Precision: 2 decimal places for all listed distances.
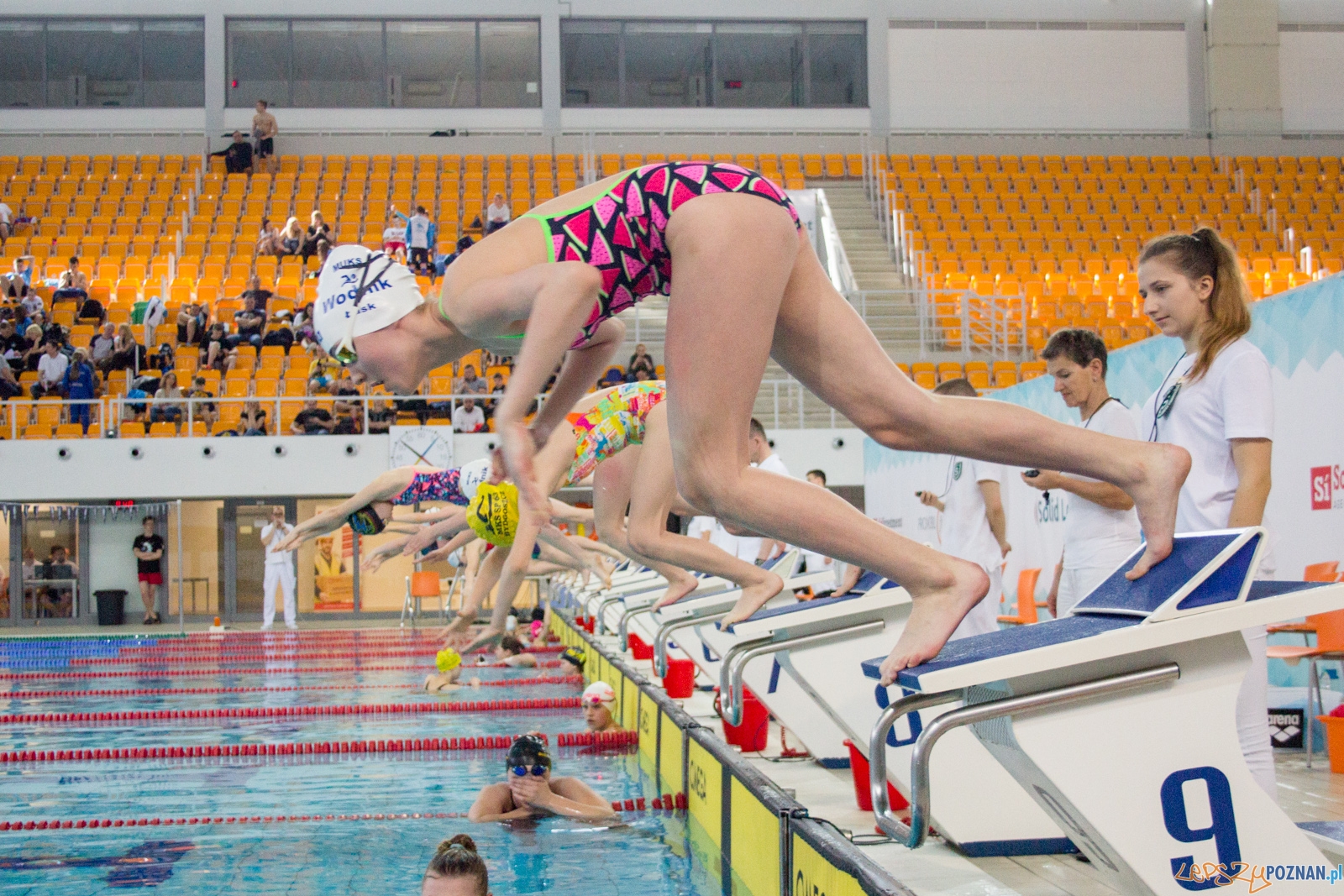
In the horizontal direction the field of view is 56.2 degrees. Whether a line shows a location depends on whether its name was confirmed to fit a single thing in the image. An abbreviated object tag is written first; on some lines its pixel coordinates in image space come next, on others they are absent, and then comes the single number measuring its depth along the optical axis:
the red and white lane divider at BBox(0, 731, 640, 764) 7.16
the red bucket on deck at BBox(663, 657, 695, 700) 6.96
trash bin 18.39
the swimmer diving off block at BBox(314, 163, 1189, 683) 2.33
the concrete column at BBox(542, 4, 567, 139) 23.22
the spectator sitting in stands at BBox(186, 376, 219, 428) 16.52
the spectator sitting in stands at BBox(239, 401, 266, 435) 16.28
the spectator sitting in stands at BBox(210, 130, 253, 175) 22.08
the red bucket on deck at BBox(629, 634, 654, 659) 9.32
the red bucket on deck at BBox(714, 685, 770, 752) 5.36
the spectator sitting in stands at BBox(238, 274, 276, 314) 18.12
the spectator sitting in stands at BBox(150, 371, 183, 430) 16.42
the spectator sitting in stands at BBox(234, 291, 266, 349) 17.78
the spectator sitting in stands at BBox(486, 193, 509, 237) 19.27
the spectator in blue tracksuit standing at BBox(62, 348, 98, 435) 16.28
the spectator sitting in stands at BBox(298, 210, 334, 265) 19.58
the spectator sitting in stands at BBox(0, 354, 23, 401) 16.47
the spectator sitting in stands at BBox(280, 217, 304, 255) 19.84
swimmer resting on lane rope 5.28
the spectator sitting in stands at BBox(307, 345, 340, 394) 16.97
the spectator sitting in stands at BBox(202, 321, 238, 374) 17.34
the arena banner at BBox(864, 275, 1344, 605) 5.68
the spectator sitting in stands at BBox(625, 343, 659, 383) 15.64
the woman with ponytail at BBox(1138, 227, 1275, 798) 2.83
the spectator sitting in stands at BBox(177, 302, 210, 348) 17.72
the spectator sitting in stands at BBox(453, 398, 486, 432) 15.99
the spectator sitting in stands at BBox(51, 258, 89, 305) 18.39
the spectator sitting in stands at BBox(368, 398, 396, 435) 16.42
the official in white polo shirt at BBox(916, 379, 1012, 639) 5.15
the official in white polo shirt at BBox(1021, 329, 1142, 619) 3.67
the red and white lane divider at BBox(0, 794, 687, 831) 5.26
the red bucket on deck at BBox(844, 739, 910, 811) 3.94
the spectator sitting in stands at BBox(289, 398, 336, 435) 16.30
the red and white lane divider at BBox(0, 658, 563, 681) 11.65
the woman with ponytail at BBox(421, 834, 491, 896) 3.17
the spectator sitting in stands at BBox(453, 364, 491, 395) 16.84
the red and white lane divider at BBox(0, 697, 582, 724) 8.88
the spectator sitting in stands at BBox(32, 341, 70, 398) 16.62
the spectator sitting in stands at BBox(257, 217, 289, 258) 19.88
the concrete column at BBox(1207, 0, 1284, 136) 22.86
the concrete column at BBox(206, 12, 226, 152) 22.91
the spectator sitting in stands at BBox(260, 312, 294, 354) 17.78
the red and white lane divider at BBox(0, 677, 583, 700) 10.19
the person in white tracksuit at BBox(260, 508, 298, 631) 17.69
